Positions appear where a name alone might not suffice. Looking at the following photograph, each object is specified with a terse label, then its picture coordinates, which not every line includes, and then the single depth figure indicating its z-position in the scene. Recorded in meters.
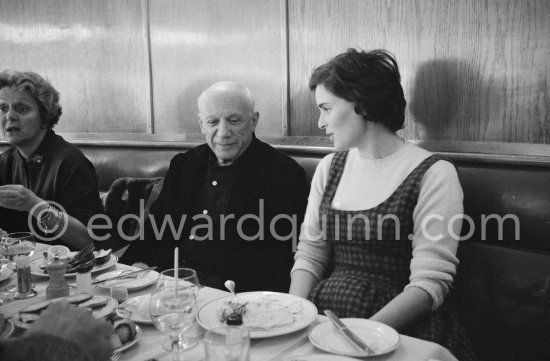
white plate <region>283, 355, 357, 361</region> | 0.98
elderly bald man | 2.29
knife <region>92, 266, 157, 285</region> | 1.54
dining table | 1.03
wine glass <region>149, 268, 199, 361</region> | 1.02
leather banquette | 1.71
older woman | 2.34
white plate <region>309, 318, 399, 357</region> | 1.02
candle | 1.05
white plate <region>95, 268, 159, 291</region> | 1.48
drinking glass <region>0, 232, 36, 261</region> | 1.69
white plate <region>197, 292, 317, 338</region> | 1.13
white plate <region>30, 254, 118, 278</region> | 1.62
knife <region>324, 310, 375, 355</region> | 1.02
